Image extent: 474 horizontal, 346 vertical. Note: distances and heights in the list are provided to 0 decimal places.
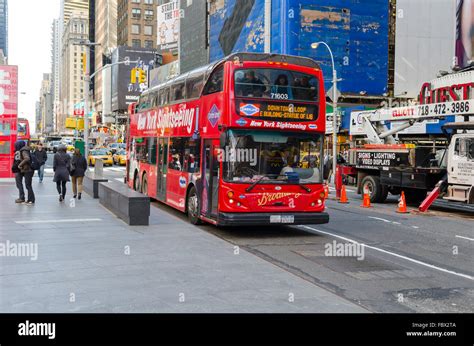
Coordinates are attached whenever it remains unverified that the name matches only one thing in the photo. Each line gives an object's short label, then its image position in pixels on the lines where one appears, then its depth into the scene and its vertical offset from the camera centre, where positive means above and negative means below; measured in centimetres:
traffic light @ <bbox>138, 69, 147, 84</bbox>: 3491 +486
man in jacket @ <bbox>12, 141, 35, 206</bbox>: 1675 -38
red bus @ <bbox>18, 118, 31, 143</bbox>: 5253 +225
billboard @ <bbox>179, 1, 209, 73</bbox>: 8019 +1824
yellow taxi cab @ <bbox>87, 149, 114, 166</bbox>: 4769 -14
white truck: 1803 -15
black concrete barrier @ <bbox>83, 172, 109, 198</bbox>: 2019 -114
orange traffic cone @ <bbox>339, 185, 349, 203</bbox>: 2138 -159
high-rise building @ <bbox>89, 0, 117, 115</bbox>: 14638 +3252
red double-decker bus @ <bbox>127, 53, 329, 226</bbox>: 1206 +31
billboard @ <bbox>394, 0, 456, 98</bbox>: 5694 +1214
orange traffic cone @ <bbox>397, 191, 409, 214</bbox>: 1839 -167
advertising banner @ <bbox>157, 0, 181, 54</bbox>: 10569 +2550
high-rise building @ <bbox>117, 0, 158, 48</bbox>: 12825 +3098
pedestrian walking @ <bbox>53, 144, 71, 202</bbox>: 1833 -51
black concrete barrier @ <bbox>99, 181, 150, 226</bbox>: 1330 -131
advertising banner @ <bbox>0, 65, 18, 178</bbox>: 2664 +215
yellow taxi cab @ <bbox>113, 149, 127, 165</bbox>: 4997 -40
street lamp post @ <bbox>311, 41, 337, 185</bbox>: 3375 +235
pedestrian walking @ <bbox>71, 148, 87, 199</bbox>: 1903 -42
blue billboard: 5244 +1213
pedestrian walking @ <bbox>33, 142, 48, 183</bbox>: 2769 -17
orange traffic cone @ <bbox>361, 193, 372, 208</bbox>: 1952 -164
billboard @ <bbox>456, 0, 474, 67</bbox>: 4194 +973
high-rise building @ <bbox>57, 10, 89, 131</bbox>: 17362 +2715
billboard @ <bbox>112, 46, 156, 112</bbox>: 11800 +1813
